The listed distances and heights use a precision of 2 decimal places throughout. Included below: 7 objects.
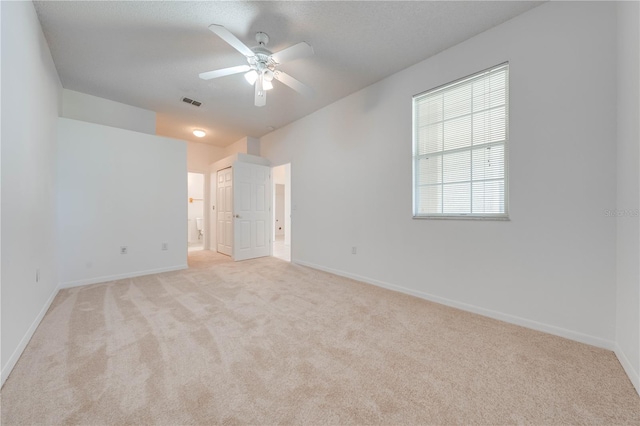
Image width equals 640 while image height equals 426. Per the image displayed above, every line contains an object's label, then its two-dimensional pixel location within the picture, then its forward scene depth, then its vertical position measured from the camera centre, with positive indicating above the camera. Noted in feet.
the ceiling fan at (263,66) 6.86 +4.62
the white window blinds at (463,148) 7.47 +2.19
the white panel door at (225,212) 16.69 -0.09
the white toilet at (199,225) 23.63 -1.42
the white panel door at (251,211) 15.85 -0.02
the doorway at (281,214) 19.39 -0.43
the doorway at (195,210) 23.70 +0.07
